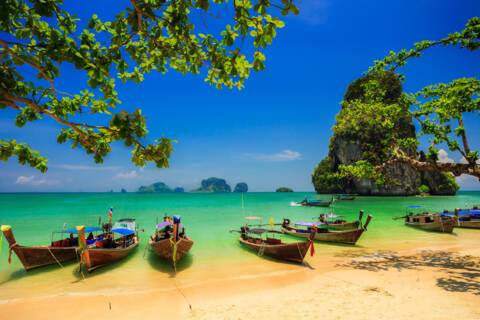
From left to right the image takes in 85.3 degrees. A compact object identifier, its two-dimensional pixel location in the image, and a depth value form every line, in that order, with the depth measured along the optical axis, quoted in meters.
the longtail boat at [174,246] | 11.62
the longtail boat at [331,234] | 17.05
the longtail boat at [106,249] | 11.28
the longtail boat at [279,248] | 12.44
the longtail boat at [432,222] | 21.70
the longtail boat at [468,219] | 23.89
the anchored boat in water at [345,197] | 66.32
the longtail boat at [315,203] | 50.95
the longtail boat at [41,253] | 11.67
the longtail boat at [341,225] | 21.34
